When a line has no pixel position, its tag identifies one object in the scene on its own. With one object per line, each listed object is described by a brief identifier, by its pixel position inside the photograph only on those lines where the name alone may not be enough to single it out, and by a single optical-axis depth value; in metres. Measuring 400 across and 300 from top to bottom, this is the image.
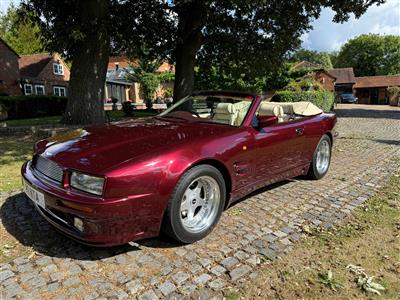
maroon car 2.65
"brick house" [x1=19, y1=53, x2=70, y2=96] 31.08
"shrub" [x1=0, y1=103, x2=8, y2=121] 15.89
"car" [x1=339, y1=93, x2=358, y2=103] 48.97
